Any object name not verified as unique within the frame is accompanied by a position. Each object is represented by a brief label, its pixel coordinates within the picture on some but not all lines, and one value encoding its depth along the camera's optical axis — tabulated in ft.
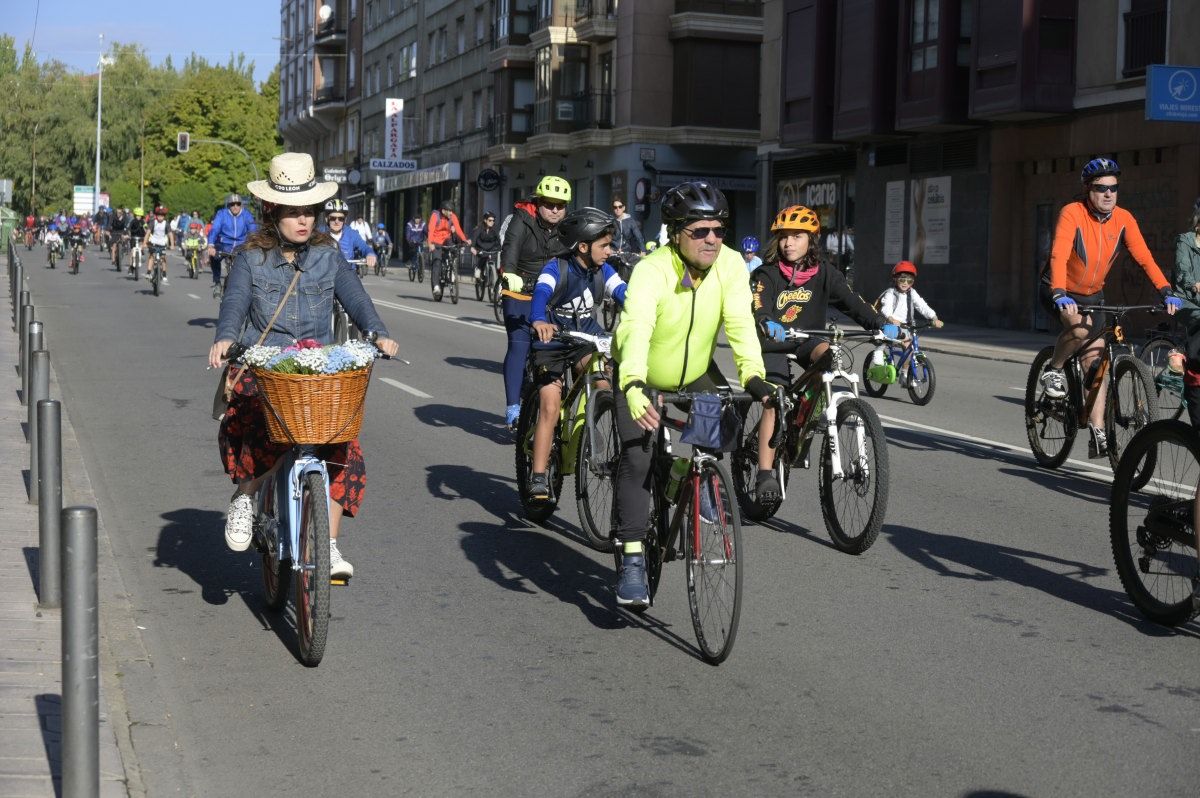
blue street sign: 72.23
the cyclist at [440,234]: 111.55
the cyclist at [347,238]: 64.36
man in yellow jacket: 20.11
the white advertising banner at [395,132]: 236.84
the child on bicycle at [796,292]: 29.17
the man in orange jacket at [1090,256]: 34.09
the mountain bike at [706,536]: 18.93
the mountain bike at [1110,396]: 33.53
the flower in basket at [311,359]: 18.52
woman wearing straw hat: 20.56
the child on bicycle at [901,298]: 55.62
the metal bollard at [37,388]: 28.71
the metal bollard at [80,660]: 13.29
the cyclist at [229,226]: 83.71
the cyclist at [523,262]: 33.88
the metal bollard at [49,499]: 21.01
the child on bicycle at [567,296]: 28.14
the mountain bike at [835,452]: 26.12
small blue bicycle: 51.55
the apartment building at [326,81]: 279.69
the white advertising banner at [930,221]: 108.58
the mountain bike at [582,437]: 25.72
